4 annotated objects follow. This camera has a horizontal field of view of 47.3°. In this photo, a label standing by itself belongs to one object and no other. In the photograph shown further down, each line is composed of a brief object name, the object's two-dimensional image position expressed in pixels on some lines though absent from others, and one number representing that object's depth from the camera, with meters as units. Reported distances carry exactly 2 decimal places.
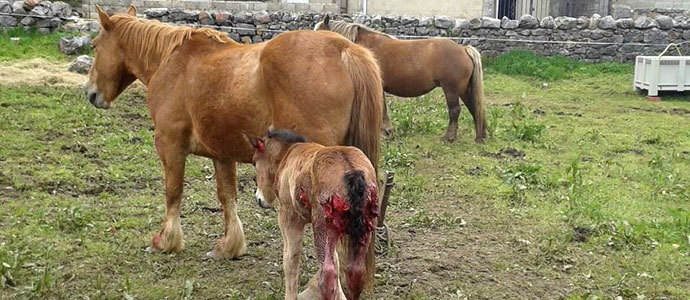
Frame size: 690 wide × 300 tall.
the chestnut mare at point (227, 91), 4.21
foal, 3.29
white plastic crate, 13.55
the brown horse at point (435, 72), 9.65
